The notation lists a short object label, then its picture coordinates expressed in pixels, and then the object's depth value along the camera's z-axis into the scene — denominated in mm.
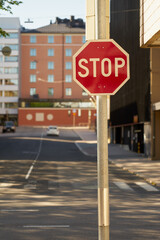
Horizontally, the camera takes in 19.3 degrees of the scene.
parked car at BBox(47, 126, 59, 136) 67950
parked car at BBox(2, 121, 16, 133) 76406
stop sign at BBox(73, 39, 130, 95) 4566
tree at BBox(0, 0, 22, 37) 22500
